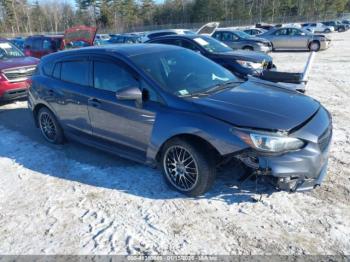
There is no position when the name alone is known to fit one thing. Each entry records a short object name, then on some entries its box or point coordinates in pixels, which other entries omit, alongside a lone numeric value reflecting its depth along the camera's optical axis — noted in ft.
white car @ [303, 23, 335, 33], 126.31
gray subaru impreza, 11.23
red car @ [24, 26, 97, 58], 43.21
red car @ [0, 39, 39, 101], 28.02
